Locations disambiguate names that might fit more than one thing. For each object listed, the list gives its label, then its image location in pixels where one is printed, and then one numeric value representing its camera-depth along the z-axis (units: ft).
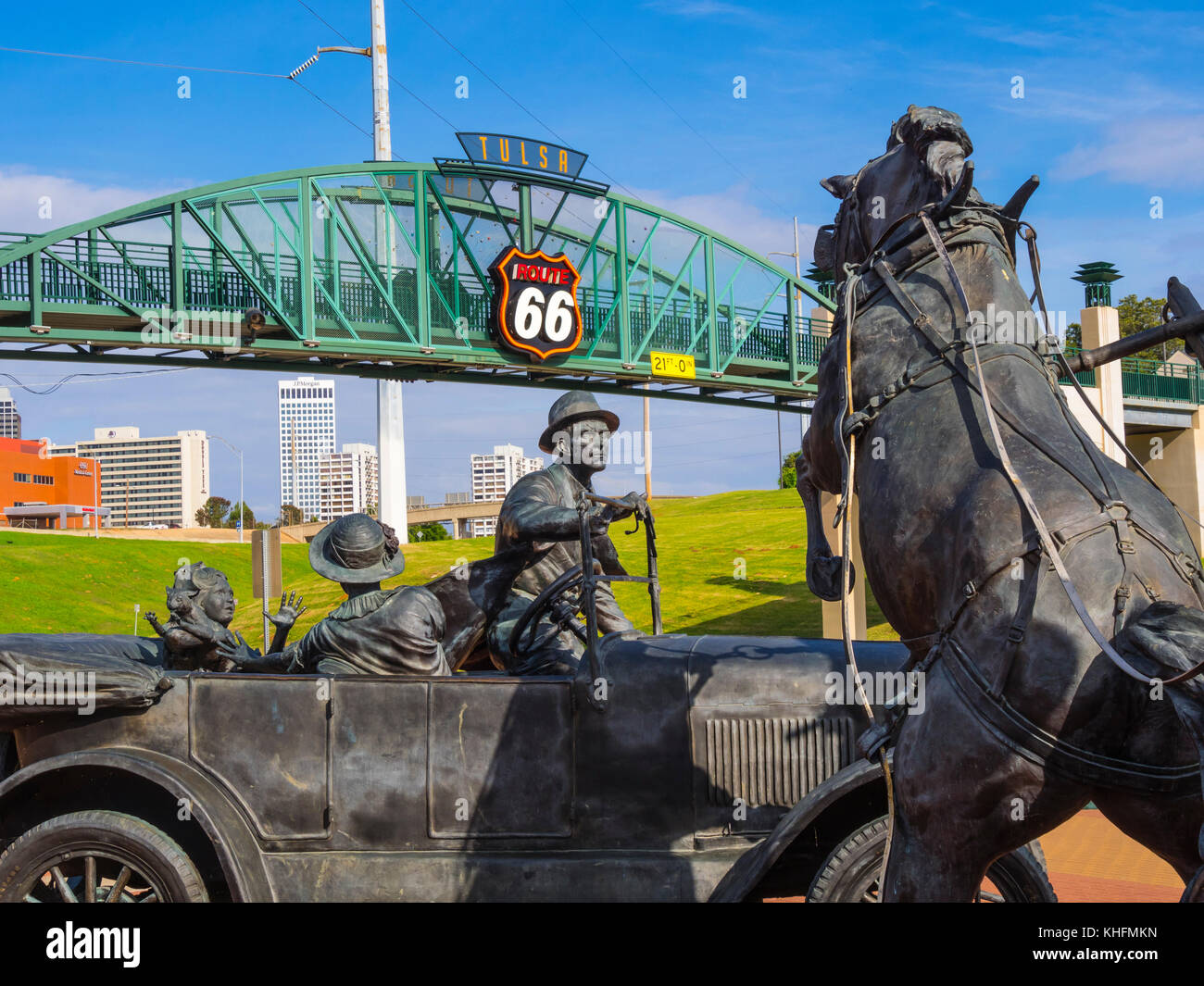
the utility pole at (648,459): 125.18
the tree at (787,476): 183.08
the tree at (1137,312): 138.34
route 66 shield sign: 65.72
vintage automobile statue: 16.76
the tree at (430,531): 160.04
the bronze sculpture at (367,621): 19.06
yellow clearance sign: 68.44
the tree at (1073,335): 130.19
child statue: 20.99
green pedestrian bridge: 56.03
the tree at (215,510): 297.94
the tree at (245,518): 305.45
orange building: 261.85
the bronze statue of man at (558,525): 20.52
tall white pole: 104.83
